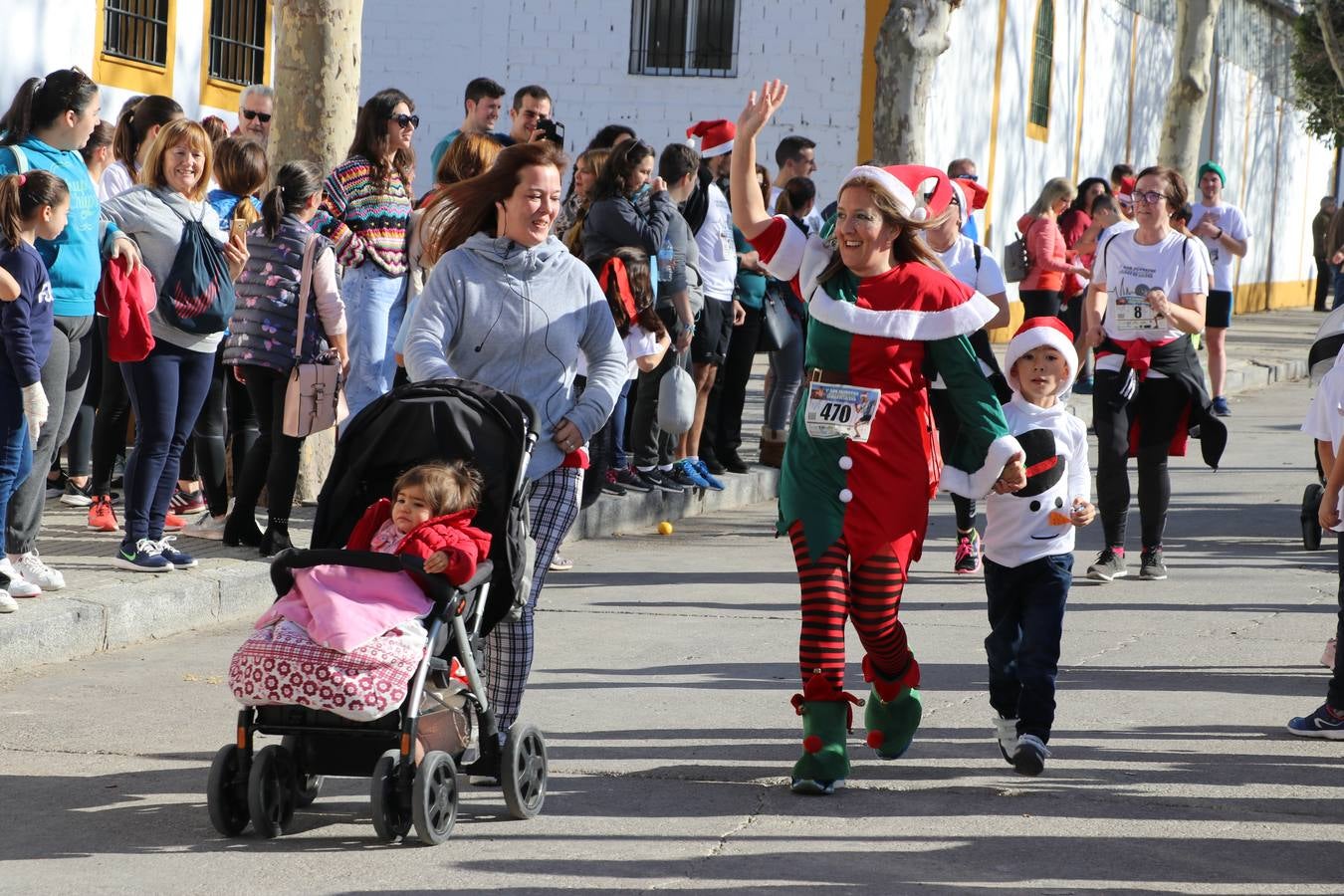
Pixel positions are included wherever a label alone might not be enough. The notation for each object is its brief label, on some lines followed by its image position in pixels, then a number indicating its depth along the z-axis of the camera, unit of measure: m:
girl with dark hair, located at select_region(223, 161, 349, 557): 18.06
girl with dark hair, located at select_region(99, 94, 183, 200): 19.75
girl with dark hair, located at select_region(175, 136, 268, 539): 19.11
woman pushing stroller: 11.66
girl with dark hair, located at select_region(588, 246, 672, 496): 19.87
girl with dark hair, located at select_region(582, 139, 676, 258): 21.03
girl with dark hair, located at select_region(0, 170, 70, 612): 15.11
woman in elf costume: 11.73
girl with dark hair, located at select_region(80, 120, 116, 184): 19.44
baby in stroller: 10.03
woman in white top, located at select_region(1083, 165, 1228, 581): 19.48
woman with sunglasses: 19.06
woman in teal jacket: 16.16
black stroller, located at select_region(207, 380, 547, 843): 10.32
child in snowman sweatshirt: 12.31
